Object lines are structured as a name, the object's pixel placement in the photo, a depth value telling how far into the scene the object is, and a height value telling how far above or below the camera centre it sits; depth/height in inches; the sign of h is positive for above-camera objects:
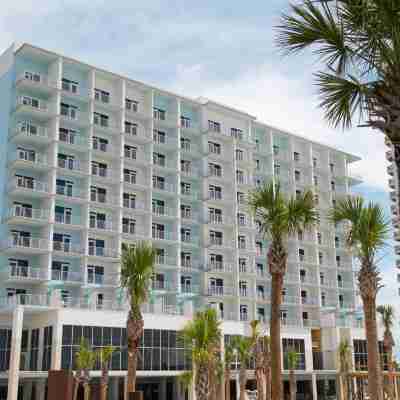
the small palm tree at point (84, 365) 1558.8 -37.3
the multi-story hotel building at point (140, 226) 1877.5 +456.3
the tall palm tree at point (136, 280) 1051.9 +119.1
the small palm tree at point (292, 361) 1945.3 -45.9
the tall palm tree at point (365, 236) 800.3 +145.1
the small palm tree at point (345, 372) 2154.2 -85.4
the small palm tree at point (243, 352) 1709.9 -8.6
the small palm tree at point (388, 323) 1985.7 +82.7
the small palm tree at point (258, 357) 1574.8 -21.6
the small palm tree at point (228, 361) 1759.4 -37.1
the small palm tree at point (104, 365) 1463.7 -36.3
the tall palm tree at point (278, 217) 821.9 +175.5
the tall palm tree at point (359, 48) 373.4 +190.5
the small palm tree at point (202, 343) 898.1 +10.5
